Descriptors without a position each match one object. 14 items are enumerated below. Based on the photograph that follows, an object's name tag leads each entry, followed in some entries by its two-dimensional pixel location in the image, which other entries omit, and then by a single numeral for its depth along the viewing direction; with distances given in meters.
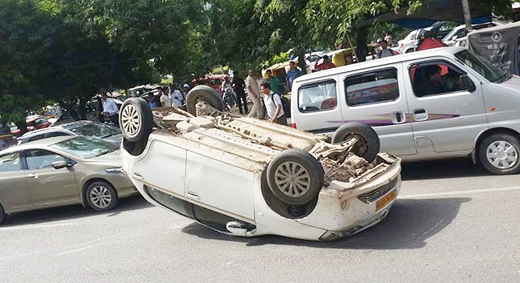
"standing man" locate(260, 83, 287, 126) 11.04
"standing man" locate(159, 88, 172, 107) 17.50
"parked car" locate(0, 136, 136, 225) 9.89
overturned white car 5.70
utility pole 11.22
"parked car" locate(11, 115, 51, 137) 27.06
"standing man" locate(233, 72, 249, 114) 18.00
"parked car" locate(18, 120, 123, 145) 13.72
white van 7.58
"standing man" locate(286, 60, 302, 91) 14.04
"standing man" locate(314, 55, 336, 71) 15.27
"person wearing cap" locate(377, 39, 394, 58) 12.98
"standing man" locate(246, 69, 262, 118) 13.83
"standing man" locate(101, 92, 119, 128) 16.88
